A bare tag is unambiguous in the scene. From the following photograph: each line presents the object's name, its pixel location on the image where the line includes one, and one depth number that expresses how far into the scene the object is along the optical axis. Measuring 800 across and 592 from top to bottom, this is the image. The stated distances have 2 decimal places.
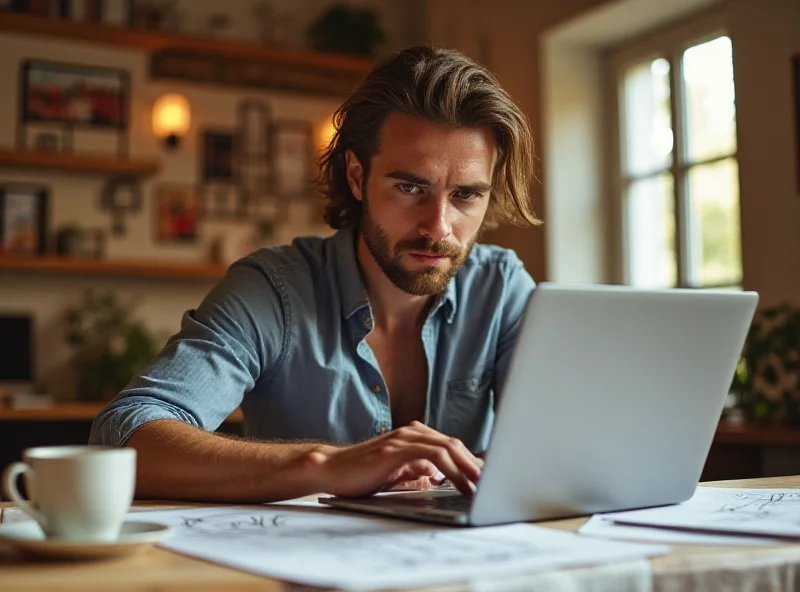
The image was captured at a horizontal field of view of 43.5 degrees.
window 3.51
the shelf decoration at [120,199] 4.64
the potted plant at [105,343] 4.29
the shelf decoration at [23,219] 4.43
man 1.50
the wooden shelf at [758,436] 2.50
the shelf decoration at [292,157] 4.99
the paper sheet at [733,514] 0.92
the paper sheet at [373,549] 0.70
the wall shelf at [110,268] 4.29
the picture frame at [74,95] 4.52
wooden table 0.68
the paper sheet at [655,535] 0.86
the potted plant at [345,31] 4.94
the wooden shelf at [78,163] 4.33
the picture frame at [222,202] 4.83
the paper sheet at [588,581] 0.69
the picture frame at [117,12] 4.64
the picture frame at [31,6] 4.41
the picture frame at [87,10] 4.59
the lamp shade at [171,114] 4.62
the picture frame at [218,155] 4.85
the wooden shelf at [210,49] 4.40
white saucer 0.74
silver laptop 0.88
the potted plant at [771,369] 2.67
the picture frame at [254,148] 4.92
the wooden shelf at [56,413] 3.90
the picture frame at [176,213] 4.73
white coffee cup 0.77
